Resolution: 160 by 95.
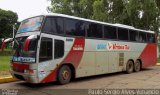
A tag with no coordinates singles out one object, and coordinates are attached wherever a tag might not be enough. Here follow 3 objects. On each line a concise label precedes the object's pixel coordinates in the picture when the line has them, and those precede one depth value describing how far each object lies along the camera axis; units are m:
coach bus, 11.55
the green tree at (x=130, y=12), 26.72
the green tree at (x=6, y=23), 50.23
